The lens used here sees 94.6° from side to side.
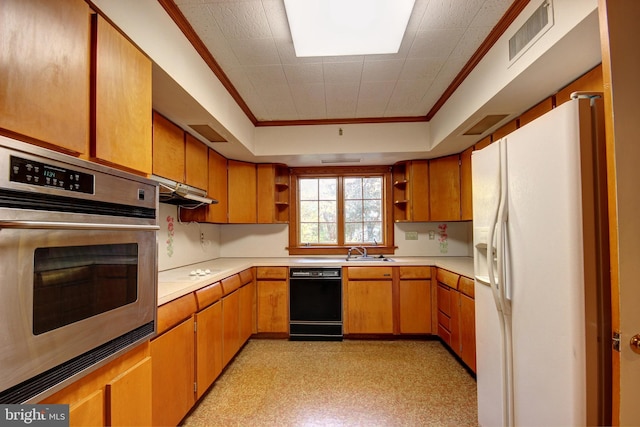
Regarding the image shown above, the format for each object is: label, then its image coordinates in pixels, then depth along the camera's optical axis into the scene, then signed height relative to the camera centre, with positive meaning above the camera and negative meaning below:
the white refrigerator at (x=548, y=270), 0.99 -0.19
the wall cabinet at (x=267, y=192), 3.59 +0.37
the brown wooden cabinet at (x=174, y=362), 1.51 -0.78
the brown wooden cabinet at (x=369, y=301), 3.26 -0.88
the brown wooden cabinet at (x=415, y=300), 3.22 -0.87
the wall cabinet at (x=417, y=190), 3.50 +0.37
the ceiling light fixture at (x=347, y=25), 1.61 +1.18
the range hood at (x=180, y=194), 1.99 +0.22
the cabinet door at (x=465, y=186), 3.05 +0.36
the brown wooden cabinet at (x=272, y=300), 3.28 -0.87
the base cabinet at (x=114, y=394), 0.92 -0.60
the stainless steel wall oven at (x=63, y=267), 0.73 -0.13
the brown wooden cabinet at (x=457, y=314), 2.39 -0.85
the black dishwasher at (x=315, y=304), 3.26 -0.91
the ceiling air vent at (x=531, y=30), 1.41 +0.98
